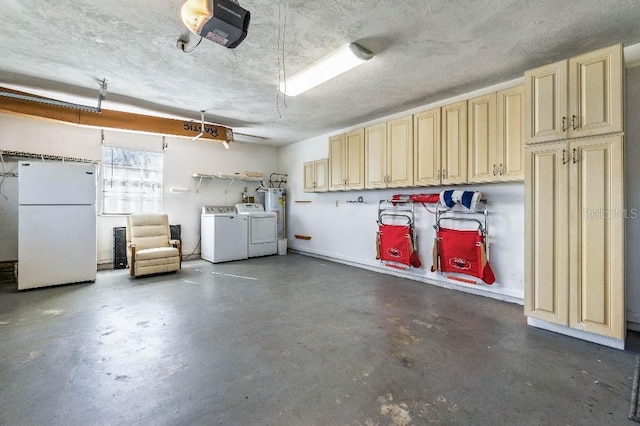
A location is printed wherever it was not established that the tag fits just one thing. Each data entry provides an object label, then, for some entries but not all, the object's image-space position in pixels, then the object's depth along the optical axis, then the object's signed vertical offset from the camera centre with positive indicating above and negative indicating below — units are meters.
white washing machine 5.67 -0.48
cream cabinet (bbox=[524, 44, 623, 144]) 2.25 +1.03
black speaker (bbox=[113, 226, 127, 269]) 5.06 -0.65
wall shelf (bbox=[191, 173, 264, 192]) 6.04 +0.82
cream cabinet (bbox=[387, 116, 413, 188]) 4.14 +0.94
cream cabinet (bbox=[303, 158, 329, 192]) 5.75 +0.81
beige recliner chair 4.48 -0.59
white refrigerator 3.78 -0.16
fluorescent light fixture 2.62 +1.53
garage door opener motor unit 1.60 +1.17
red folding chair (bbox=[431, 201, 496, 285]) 3.50 -0.52
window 5.13 +0.61
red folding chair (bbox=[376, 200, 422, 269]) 4.35 -0.37
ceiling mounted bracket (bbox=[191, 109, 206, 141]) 4.77 +1.51
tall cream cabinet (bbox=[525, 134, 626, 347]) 2.24 -0.19
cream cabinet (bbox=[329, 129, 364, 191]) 4.93 +0.98
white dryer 6.25 -0.39
